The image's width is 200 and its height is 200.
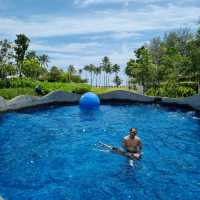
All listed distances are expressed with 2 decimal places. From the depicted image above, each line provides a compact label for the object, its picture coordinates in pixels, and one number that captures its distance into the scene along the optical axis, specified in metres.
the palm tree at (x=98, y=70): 76.35
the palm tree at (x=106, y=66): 72.72
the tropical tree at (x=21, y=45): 41.78
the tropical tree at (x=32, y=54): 51.95
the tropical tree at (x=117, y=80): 66.99
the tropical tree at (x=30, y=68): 38.41
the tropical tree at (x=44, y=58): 70.15
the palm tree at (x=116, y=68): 73.34
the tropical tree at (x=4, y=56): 28.63
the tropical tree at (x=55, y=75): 47.24
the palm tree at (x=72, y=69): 68.02
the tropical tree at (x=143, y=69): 25.56
